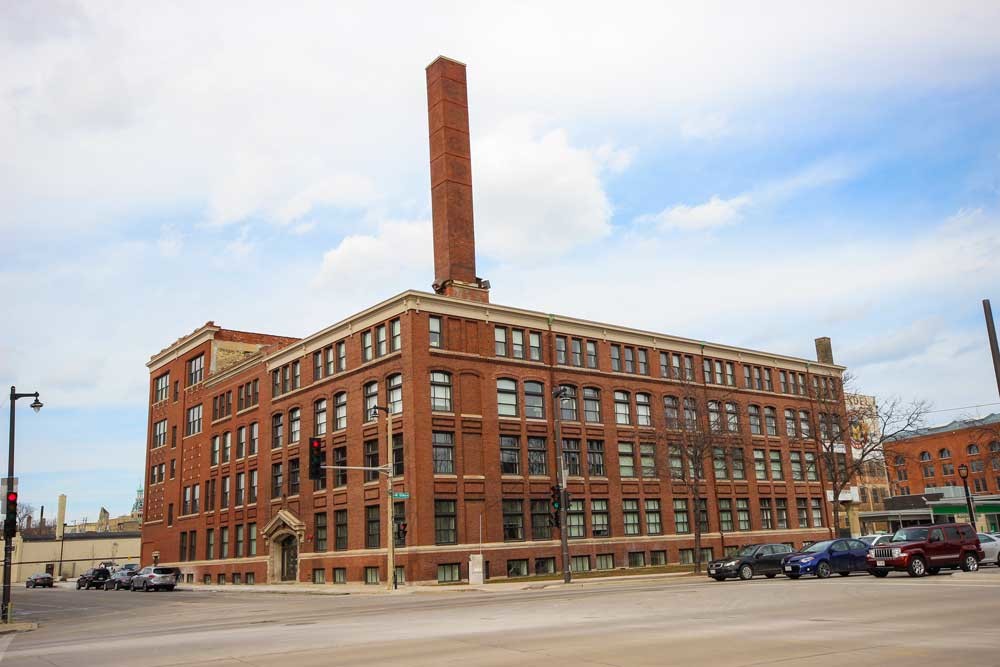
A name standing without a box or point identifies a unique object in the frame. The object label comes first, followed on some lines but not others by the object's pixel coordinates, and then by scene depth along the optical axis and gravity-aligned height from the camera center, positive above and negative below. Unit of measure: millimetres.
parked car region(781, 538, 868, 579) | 34312 -1648
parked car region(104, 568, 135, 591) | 62344 -1925
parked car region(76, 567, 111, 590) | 69750 -1852
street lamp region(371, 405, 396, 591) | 41094 +777
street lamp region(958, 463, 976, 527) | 45594 +2003
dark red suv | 29297 -1294
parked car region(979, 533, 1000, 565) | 34844 -1460
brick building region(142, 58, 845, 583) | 48062 +6365
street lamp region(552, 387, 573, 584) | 39625 +1380
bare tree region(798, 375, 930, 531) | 55062 +5994
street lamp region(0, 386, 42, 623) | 29188 +700
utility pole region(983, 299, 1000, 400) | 18914 +3869
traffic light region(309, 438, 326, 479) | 36219 +3594
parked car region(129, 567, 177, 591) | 57281 -1781
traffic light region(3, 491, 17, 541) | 29484 +1528
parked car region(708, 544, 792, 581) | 37156 -1765
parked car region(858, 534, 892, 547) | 30561 -844
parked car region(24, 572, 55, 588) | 79375 -2140
